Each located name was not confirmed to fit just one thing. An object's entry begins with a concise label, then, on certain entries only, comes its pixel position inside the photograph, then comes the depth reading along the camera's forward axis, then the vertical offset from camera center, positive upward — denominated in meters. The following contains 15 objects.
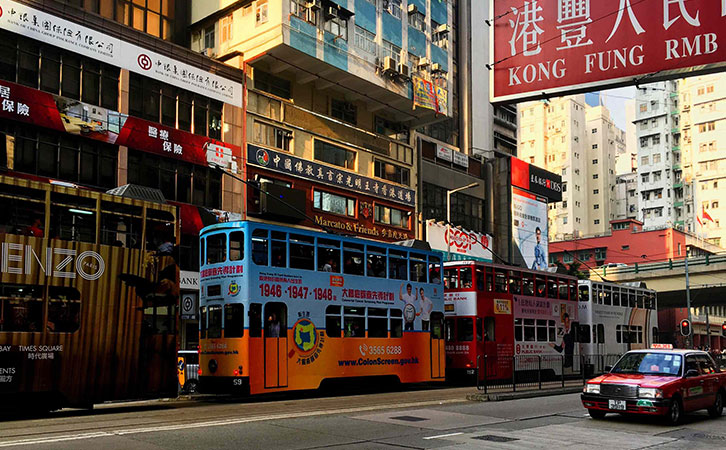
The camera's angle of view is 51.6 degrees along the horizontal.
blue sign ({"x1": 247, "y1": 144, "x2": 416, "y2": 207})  35.03 +6.84
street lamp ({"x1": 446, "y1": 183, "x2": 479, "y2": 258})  47.48 +5.77
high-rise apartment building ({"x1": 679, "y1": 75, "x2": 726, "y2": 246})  101.31 +21.09
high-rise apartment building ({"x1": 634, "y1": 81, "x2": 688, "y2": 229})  107.75 +21.35
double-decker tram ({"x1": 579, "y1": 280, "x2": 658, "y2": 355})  33.16 -0.49
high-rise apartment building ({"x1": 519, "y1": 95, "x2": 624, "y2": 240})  119.31 +24.17
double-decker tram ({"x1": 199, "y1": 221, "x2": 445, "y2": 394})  18.62 -0.03
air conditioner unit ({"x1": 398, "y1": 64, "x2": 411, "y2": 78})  41.72 +13.21
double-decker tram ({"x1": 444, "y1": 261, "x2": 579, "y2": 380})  26.58 -0.37
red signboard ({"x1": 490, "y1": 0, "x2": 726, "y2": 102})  8.63 +3.13
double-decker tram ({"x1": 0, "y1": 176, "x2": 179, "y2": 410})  14.66 +0.27
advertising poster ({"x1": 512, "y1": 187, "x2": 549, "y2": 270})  58.22 +6.33
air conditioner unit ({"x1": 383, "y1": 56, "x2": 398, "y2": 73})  40.62 +13.14
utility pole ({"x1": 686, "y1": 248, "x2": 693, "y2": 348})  52.91 +1.39
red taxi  13.64 -1.50
